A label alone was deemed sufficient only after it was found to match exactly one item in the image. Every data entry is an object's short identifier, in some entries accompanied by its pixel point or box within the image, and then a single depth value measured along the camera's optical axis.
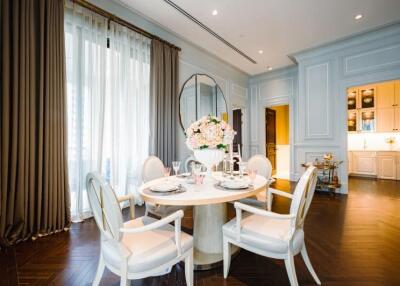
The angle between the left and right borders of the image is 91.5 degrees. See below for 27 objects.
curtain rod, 2.49
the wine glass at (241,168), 1.99
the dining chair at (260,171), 2.11
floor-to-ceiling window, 2.52
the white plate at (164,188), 1.47
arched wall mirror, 4.03
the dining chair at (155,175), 1.98
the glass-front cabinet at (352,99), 5.94
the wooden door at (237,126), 5.71
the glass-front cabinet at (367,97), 5.63
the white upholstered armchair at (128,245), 1.08
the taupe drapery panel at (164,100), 3.32
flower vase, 1.85
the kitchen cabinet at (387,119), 5.33
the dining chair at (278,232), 1.26
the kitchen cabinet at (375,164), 5.29
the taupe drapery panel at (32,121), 1.92
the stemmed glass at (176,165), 1.88
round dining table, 1.43
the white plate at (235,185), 1.54
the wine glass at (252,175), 1.82
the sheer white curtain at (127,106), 2.88
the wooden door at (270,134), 6.21
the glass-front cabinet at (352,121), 5.95
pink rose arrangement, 1.83
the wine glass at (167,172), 1.86
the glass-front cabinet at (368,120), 5.66
